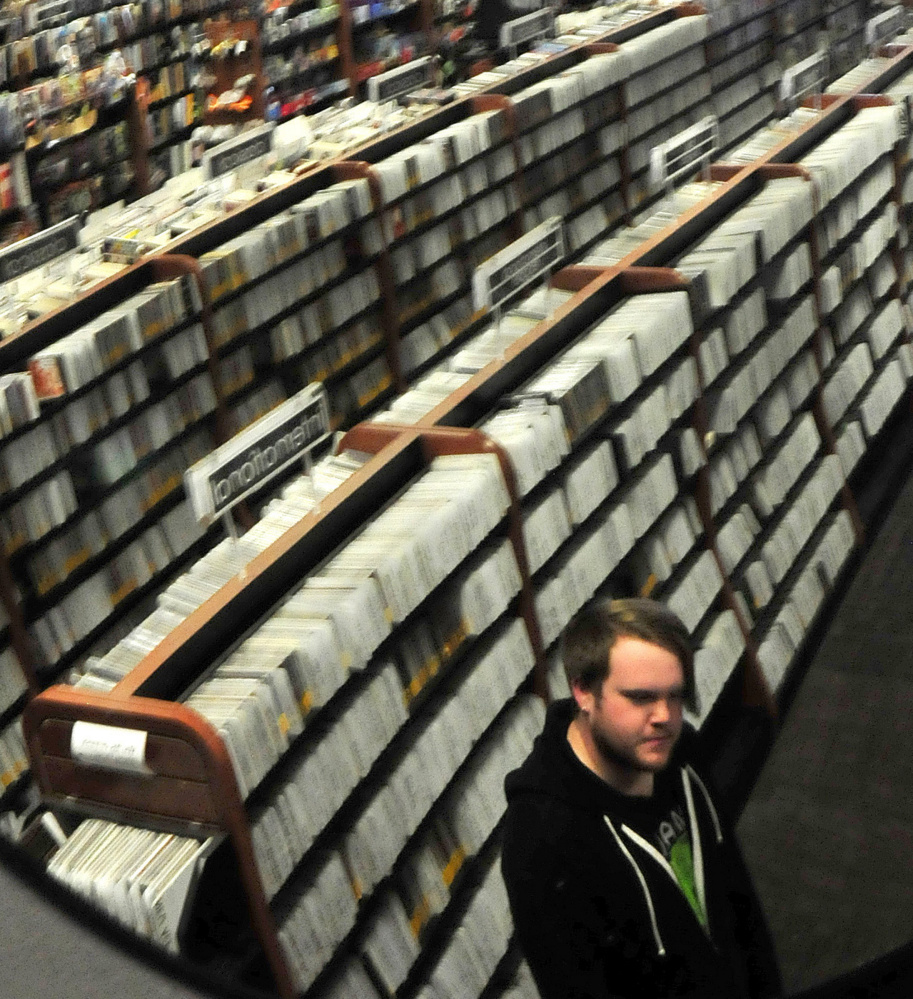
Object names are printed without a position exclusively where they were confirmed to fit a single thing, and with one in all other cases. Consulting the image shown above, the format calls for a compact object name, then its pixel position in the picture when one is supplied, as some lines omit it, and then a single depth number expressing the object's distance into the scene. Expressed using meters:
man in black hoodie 2.01
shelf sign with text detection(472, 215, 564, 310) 3.84
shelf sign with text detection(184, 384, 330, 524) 2.69
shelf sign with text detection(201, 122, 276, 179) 5.91
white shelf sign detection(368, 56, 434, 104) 7.05
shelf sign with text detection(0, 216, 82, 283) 4.92
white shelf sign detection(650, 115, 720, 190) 5.15
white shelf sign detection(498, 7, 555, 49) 7.96
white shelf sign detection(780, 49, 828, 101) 6.46
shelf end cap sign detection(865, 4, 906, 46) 7.99
